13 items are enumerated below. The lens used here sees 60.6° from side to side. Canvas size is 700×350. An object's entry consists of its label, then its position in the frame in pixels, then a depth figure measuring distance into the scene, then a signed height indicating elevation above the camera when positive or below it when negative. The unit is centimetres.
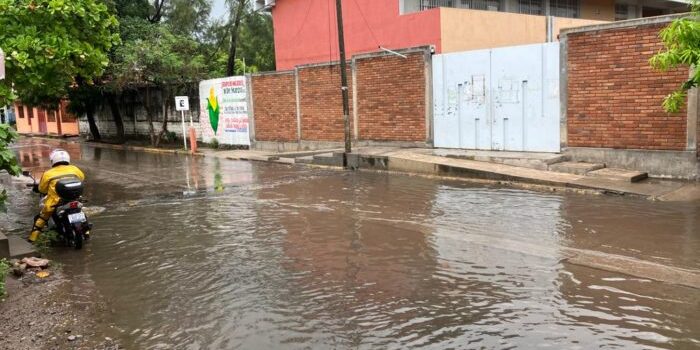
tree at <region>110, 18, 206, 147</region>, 2497 +278
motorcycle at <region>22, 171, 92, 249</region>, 777 -105
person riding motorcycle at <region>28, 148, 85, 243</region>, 792 -67
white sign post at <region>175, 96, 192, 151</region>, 2334 +103
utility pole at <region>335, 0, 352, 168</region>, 1614 +86
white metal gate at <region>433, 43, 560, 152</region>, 1371 +47
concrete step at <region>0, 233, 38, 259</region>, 707 -140
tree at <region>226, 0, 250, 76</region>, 3102 +582
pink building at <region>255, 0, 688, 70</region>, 2155 +390
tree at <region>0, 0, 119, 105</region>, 824 +137
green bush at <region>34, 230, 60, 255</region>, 795 -146
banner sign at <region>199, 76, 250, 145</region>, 2405 +74
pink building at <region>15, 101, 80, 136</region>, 4182 +94
